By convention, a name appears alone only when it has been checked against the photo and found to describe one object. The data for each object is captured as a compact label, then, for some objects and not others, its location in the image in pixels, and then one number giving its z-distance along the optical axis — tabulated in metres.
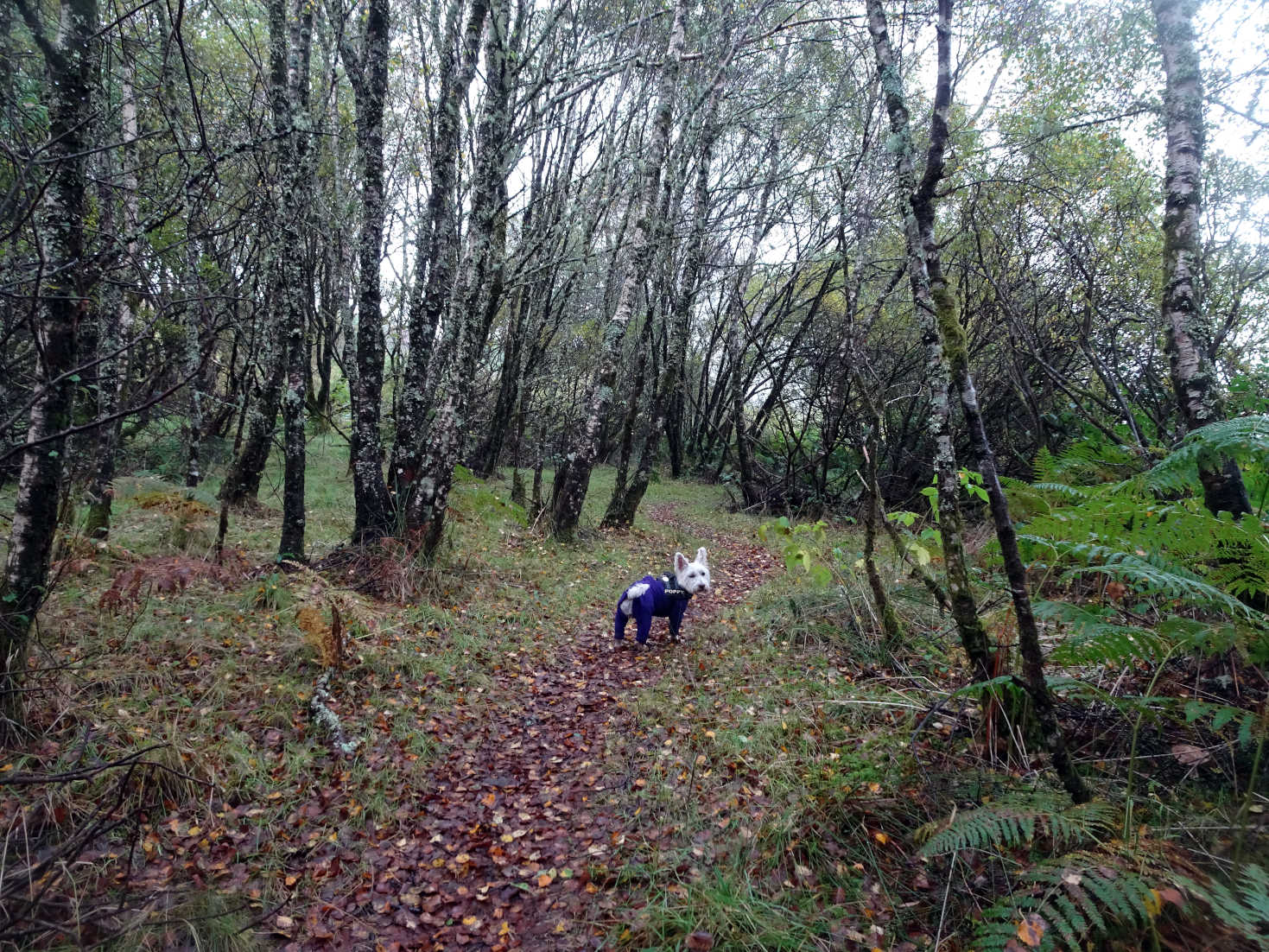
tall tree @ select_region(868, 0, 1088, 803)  2.79
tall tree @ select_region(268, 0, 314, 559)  6.52
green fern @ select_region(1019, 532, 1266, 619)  2.70
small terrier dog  6.05
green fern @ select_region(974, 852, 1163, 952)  1.96
